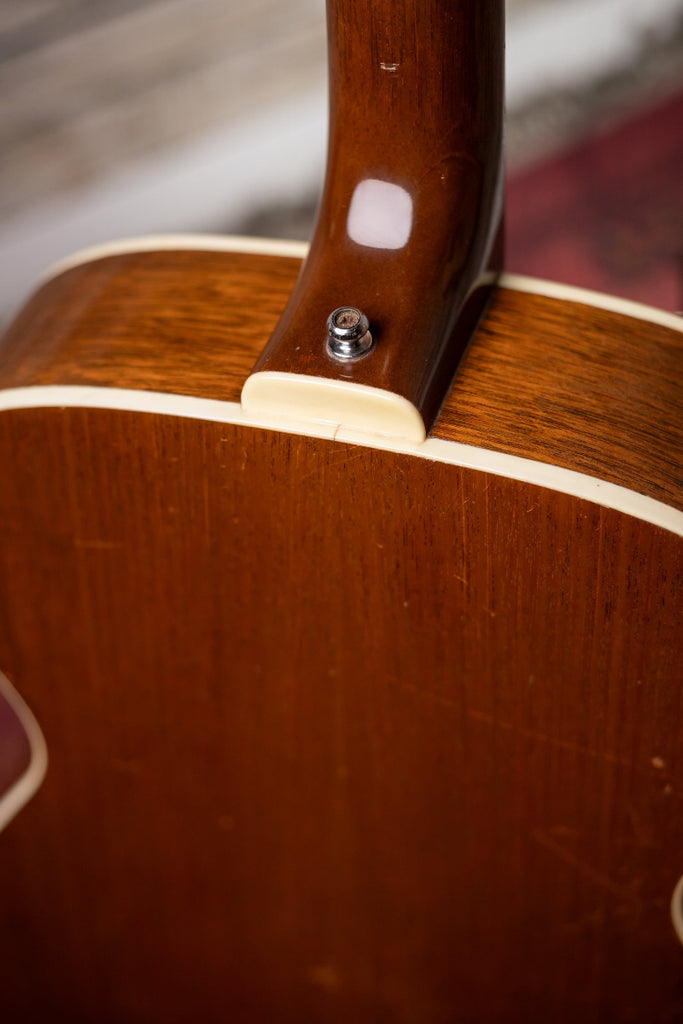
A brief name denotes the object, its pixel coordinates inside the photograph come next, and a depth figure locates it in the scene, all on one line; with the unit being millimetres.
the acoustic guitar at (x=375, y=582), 621
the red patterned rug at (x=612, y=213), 1620
